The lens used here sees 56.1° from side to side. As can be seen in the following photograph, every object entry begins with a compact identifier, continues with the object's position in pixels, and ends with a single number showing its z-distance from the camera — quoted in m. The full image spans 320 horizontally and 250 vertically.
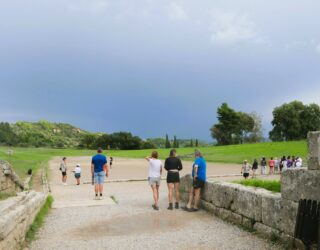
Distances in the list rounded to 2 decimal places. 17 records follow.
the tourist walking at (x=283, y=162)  25.03
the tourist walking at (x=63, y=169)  19.95
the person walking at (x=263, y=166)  26.20
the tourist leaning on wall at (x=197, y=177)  8.42
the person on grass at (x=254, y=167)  23.34
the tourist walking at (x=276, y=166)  27.72
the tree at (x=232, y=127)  73.69
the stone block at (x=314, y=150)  4.71
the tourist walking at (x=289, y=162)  24.09
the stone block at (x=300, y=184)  4.74
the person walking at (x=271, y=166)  25.99
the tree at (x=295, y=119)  64.93
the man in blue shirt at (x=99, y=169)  10.48
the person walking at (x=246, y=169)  19.42
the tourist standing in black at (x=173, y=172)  9.01
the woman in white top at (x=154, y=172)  9.32
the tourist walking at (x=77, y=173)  19.38
